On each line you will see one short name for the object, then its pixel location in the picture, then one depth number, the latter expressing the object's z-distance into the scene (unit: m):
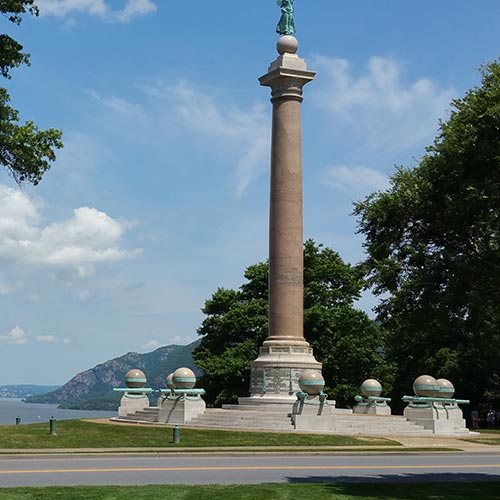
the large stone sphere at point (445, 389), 36.53
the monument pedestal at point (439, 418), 35.06
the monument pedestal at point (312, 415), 32.75
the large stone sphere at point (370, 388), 43.69
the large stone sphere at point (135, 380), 42.50
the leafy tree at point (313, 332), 54.50
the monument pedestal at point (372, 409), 42.03
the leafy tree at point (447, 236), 29.27
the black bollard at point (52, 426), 29.72
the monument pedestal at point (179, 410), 35.44
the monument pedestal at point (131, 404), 41.06
